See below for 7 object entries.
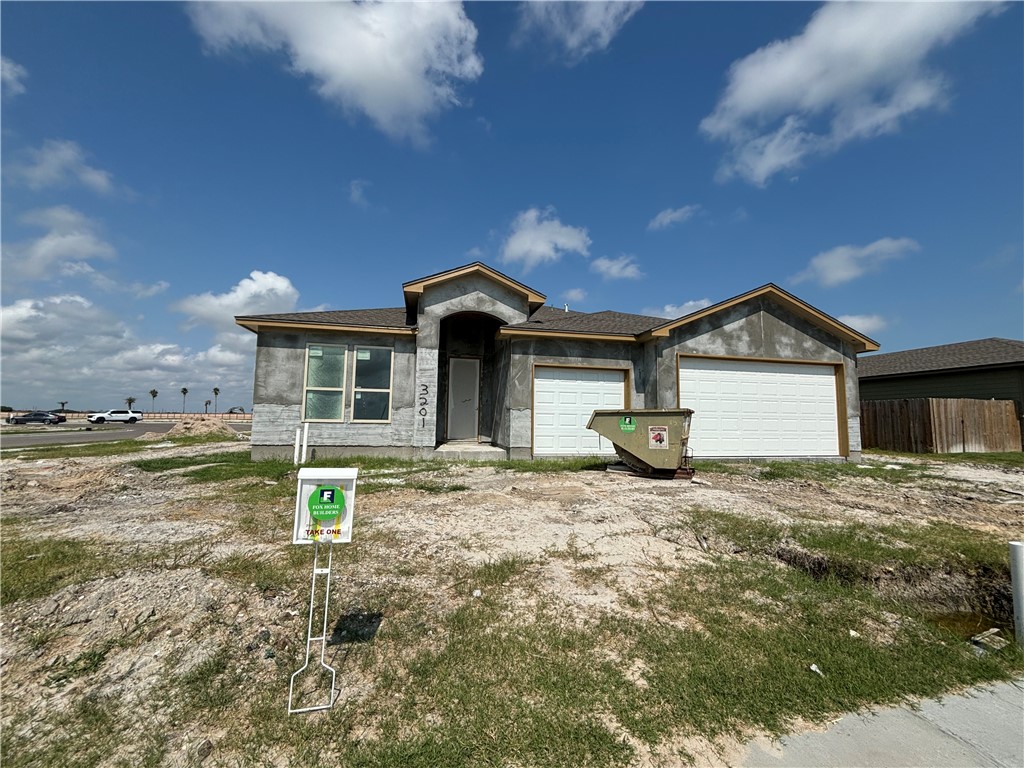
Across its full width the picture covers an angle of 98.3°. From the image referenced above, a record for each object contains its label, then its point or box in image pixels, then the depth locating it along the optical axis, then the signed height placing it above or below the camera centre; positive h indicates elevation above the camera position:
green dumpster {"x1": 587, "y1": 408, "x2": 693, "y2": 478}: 8.97 -0.32
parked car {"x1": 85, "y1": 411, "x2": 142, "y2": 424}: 52.28 -0.33
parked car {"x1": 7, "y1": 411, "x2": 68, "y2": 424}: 45.94 -0.58
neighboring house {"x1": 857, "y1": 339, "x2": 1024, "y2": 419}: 16.58 +2.32
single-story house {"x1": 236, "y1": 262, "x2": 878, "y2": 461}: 11.88 +1.33
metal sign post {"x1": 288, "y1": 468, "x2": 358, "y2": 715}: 2.92 -0.61
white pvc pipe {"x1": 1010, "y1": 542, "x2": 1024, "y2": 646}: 3.53 -1.22
